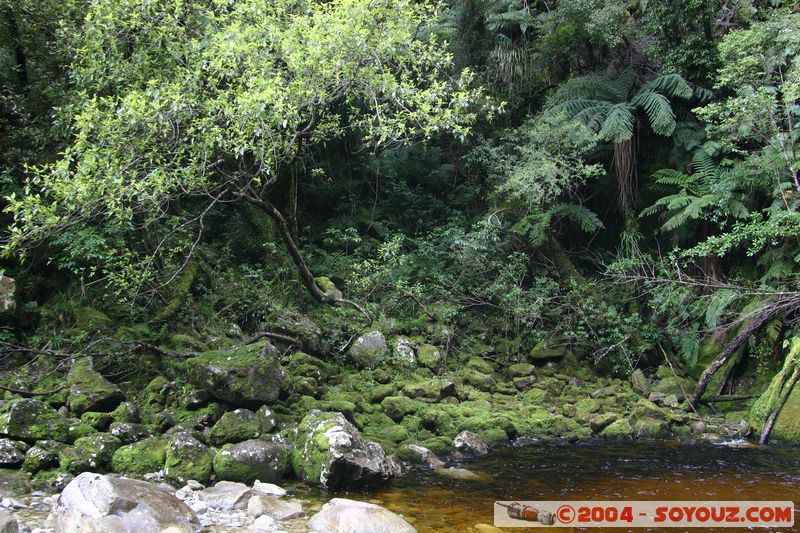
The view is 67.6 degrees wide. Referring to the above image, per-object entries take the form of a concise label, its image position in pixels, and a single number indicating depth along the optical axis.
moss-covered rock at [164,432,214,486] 5.40
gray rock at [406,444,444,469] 6.48
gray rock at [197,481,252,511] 4.87
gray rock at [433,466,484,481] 6.06
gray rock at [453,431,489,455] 7.04
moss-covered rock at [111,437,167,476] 5.39
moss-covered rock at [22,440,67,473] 5.21
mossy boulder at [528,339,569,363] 10.29
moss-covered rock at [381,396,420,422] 7.56
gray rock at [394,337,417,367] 9.12
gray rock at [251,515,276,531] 4.42
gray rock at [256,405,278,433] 6.30
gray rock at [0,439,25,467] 5.20
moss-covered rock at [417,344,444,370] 9.40
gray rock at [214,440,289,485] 5.50
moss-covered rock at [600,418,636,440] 7.90
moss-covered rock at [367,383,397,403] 7.93
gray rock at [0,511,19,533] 3.77
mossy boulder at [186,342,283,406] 6.44
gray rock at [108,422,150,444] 5.79
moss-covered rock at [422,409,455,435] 7.38
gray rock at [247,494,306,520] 4.71
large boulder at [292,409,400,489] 5.45
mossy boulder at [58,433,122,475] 5.26
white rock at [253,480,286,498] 5.22
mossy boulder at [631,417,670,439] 7.95
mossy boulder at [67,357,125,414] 6.18
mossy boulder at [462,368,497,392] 9.17
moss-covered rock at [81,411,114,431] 5.97
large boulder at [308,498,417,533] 4.33
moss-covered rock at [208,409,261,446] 6.00
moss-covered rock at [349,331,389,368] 8.91
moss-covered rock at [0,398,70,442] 5.48
